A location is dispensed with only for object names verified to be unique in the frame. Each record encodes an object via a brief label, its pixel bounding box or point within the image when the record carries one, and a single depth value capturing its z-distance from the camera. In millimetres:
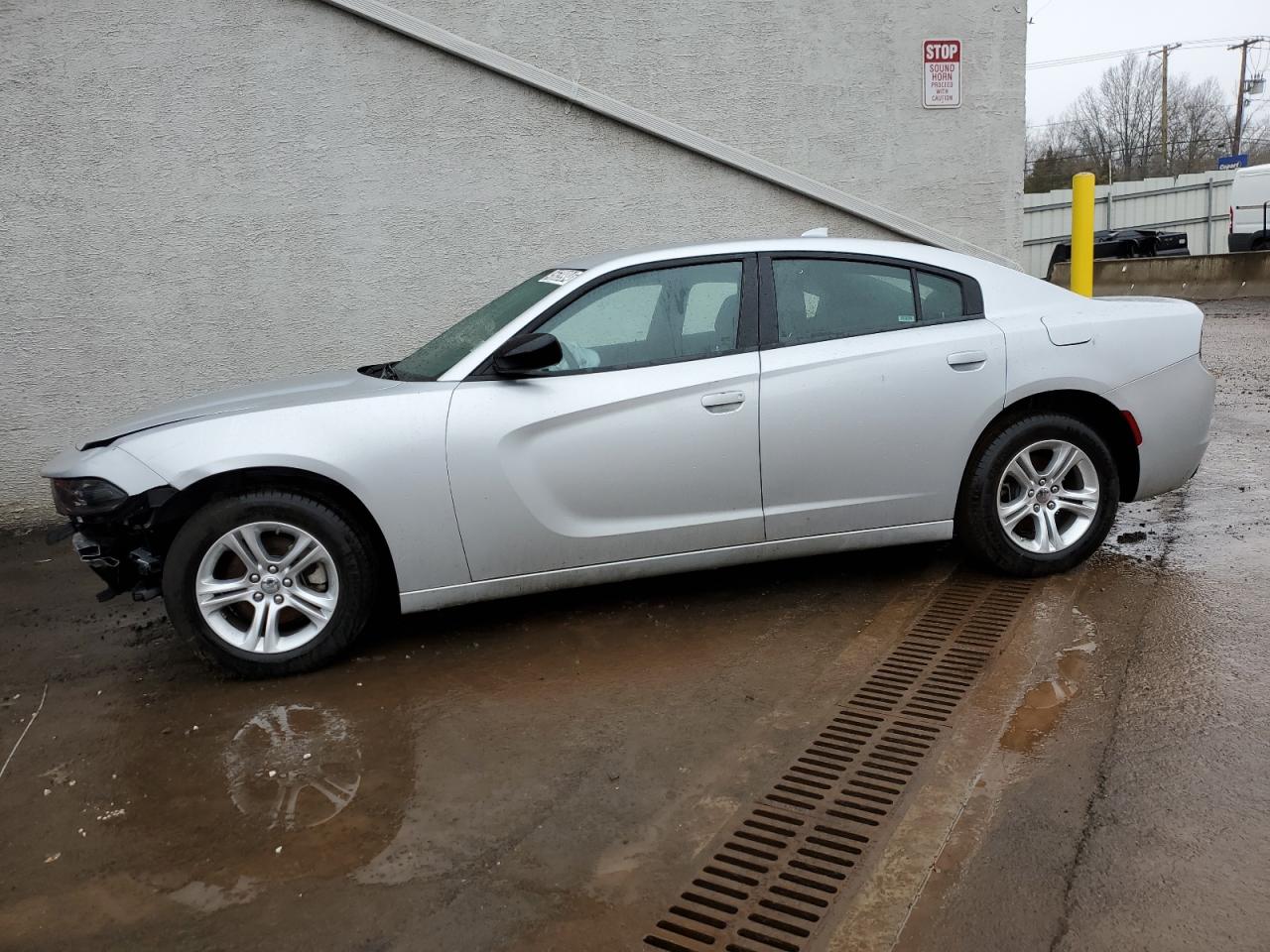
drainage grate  2729
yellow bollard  8734
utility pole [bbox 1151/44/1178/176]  58553
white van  24859
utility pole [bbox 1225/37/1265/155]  60781
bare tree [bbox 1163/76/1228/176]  62656
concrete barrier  19062
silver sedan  4383
